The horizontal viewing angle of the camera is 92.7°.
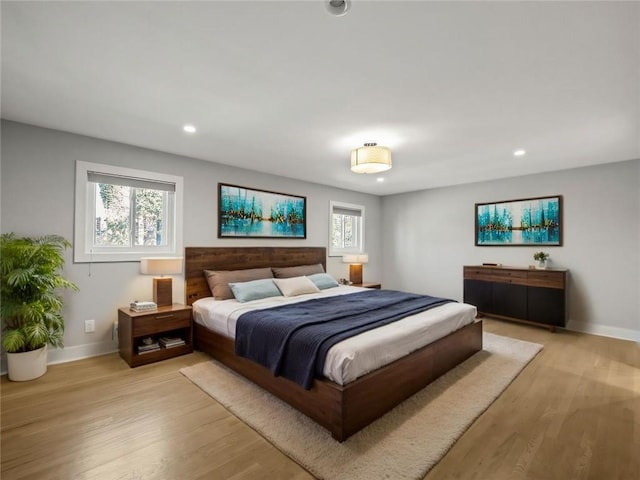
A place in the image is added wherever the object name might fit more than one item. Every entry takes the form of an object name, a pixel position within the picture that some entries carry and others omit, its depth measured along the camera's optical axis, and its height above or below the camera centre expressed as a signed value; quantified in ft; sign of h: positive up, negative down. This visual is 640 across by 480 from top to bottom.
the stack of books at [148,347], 10.61 -3.68
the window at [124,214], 10.80 +1.16
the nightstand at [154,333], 10.28 -3.26
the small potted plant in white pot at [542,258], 15.35 -0.80
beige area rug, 5.86 -4.23
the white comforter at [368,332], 6.89 -2.54
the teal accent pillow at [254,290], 12.19 -1.94
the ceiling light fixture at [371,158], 10.54 +2.96
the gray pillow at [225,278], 12.67 -1.54
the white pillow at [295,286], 13.42 -1.94
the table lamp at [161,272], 11.00 -1.03
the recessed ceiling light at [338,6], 4.82 +3.80
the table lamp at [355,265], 18.72 -1.39
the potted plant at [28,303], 8.65 -1.75
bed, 6.64 -3.55
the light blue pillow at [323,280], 15.40 -1.94
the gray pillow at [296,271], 15.34 -1.46
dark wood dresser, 14.16 -2.57
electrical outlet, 10.82 -2.93
